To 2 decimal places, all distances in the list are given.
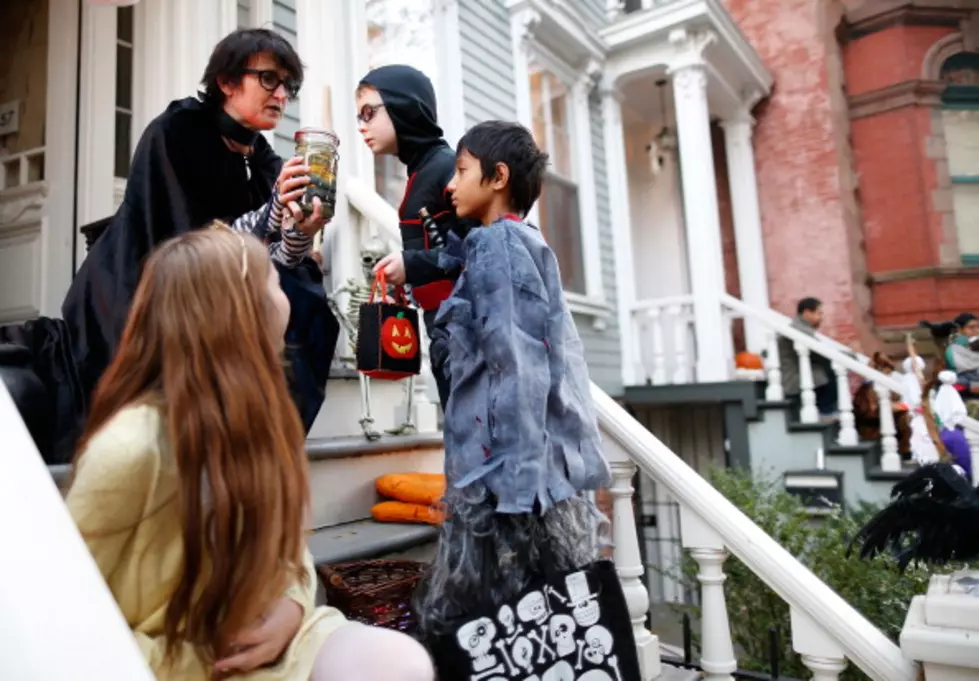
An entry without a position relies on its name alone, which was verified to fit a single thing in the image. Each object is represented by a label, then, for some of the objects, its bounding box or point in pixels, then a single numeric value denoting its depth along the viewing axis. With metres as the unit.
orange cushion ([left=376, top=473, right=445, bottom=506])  2.08
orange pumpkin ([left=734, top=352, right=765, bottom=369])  6.78
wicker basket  1.52
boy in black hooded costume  1.75
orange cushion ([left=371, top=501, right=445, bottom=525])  2.03
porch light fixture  8.16
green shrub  2.70
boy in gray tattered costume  1.37
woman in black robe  1.60
